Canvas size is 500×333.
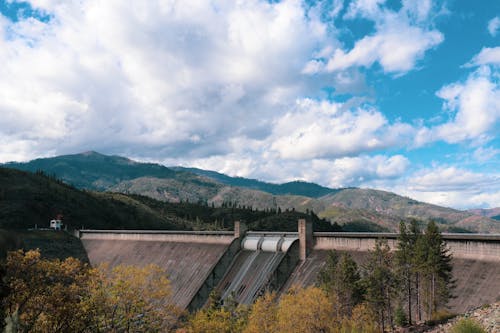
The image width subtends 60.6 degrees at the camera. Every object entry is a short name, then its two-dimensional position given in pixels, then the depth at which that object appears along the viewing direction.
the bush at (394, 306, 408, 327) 41.41
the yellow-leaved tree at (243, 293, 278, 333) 39.63
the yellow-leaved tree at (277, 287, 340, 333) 37.81
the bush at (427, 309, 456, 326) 37.19
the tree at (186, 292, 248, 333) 42.72
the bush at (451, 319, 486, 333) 25.07
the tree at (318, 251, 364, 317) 42.28
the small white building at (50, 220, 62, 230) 137.12
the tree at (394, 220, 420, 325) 43.62
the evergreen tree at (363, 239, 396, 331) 41.50
